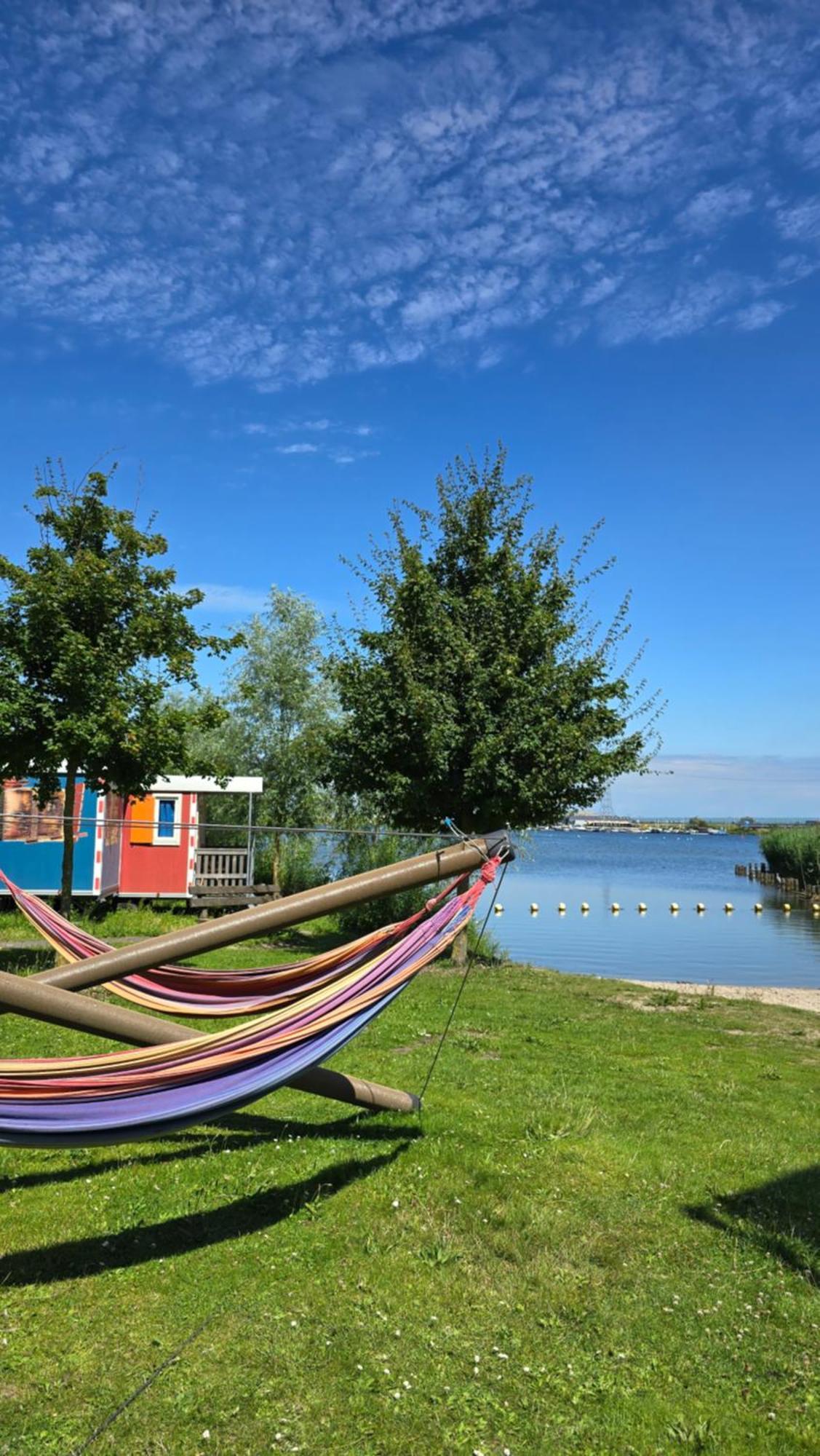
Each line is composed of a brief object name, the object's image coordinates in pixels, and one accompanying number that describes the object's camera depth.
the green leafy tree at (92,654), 13.12
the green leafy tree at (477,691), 16.33
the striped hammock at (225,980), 5.61
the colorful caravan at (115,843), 19.17
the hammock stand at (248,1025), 4.27
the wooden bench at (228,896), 21.23
